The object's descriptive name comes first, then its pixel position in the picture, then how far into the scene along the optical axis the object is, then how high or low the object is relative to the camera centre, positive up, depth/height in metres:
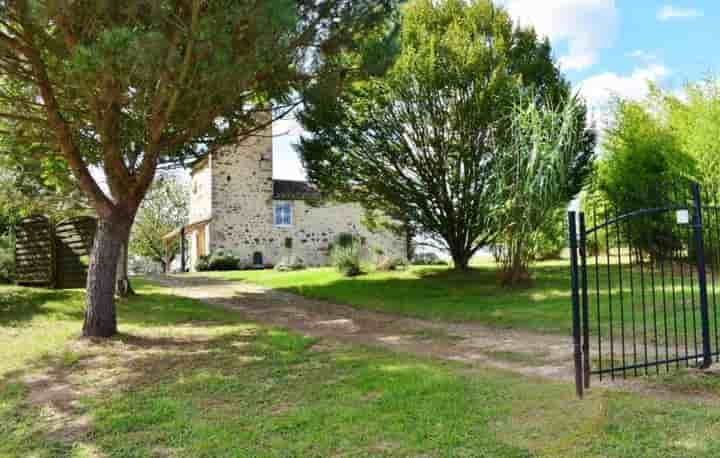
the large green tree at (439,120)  13.82 +3.71
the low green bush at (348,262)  17.39 -0.22
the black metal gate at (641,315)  4.81 -1.01
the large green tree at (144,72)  6.43 +2.62
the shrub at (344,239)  27.44 +0.90
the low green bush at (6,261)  14.85 +0.00
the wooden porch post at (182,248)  28.04 +0.55
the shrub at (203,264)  25.06 -0.30
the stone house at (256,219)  26.33 +1.97
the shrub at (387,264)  18.66 -0.33
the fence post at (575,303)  4.68 -0.46
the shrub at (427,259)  25.99 -0.25
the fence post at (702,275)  5.50 -0.27
